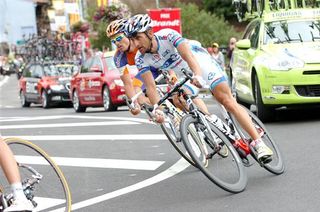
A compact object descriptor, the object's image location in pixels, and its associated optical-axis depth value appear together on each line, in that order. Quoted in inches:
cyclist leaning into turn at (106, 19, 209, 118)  290.7
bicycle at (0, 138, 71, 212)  217.3
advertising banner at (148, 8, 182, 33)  1160.2
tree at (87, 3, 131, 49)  1389.1
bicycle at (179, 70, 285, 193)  272.5
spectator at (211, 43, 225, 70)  979.9
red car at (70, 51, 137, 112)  779.4
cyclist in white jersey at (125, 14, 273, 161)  285.3
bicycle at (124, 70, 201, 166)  305.7
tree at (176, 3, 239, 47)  1573.6
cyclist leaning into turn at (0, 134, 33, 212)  202.2
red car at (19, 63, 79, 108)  1043.3
